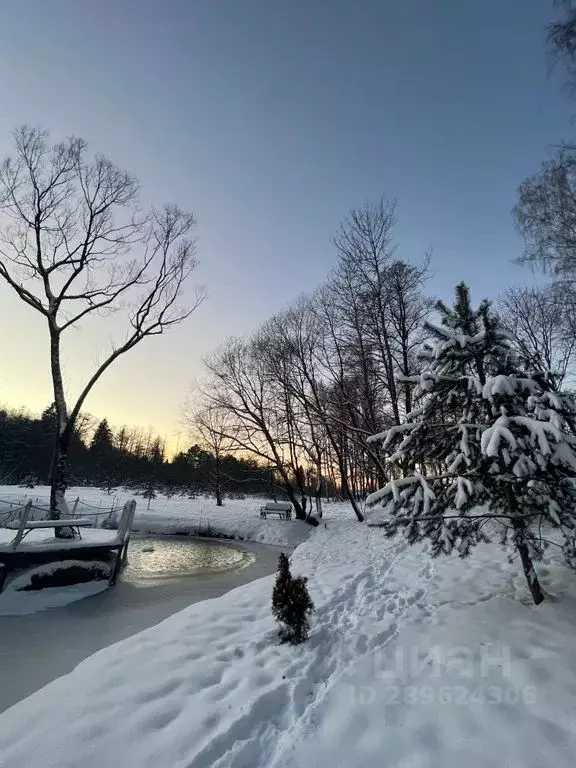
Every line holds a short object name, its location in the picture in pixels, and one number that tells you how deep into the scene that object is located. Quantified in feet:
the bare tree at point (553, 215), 26.70
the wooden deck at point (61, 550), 24.22
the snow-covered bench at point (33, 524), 24.07
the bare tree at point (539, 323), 47.09
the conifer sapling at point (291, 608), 14.19
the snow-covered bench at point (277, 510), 67.56
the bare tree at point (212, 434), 65.83
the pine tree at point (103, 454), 144.36
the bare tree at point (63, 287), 35.22
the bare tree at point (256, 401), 63.26
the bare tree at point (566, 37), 17.94
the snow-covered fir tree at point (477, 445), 12.63
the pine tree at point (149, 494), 86.40
